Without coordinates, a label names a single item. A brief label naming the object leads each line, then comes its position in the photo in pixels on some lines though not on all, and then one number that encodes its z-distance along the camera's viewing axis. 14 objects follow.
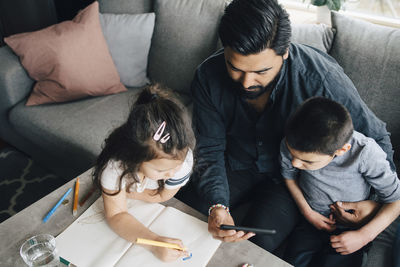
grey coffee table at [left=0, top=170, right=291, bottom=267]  0.78
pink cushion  1.63
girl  0.83
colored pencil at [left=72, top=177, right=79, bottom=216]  0.90
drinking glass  0.76
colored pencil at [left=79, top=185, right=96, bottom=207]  0.93
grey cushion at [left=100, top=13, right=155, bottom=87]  1.79
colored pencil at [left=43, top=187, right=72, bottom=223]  0.87
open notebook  0.78
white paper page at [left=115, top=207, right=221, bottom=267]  0.78
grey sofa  1.30
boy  0.88
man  0.91
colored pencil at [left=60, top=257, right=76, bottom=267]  0.77
